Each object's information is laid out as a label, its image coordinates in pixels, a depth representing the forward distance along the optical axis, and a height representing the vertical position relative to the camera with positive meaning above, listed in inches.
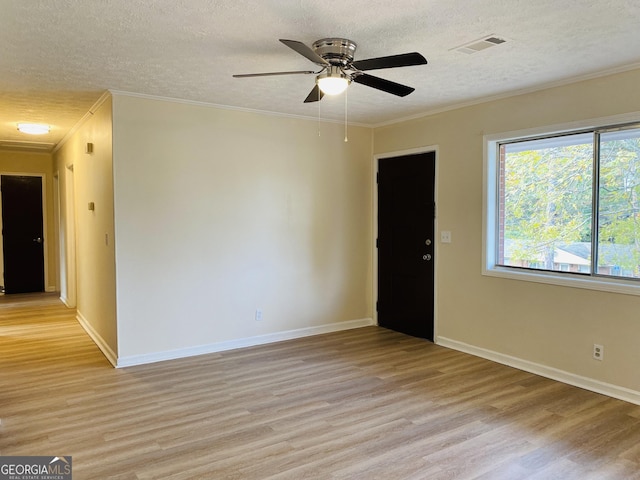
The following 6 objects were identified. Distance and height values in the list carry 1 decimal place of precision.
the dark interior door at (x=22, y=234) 315.3 -8.4
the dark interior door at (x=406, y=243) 200.7 -10.2
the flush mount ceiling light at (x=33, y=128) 212.5 +44.7
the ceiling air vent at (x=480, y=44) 111.8 +44.6
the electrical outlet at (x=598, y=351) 142.6 -40.9
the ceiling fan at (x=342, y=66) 102.7 +35.9
